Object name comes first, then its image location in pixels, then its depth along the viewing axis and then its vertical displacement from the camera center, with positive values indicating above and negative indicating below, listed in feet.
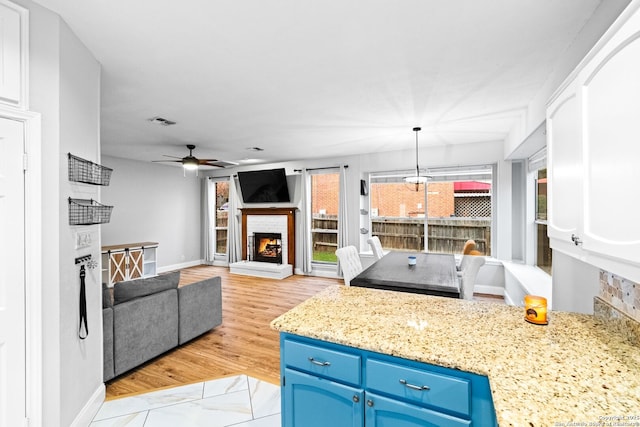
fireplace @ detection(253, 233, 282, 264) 22.56 -2.67
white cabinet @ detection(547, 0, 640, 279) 2.75 +0.67
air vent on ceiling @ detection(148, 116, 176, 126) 11.62 +3.79
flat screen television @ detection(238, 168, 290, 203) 21.75 +2.09
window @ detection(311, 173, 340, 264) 21.45 -0.23
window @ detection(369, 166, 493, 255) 16.92 +0.15
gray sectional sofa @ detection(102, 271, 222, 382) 8.16 -3.31
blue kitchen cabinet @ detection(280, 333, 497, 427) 3.56 -2.41
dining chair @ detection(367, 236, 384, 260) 14.99 -1.81
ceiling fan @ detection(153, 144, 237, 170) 15.05 +2.75
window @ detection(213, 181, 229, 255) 26.16 -0.24
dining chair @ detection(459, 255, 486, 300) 9.78 -2.10
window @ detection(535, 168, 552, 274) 12.77 -0.64
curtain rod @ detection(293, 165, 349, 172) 20.23 +3.17
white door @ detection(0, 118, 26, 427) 4.82 -1.05
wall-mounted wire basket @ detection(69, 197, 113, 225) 5.93 +0.04
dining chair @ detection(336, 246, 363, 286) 10.84 -1.97
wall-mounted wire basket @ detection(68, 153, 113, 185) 5.89 +0.93
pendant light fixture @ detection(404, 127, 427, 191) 13.40 +1.54
